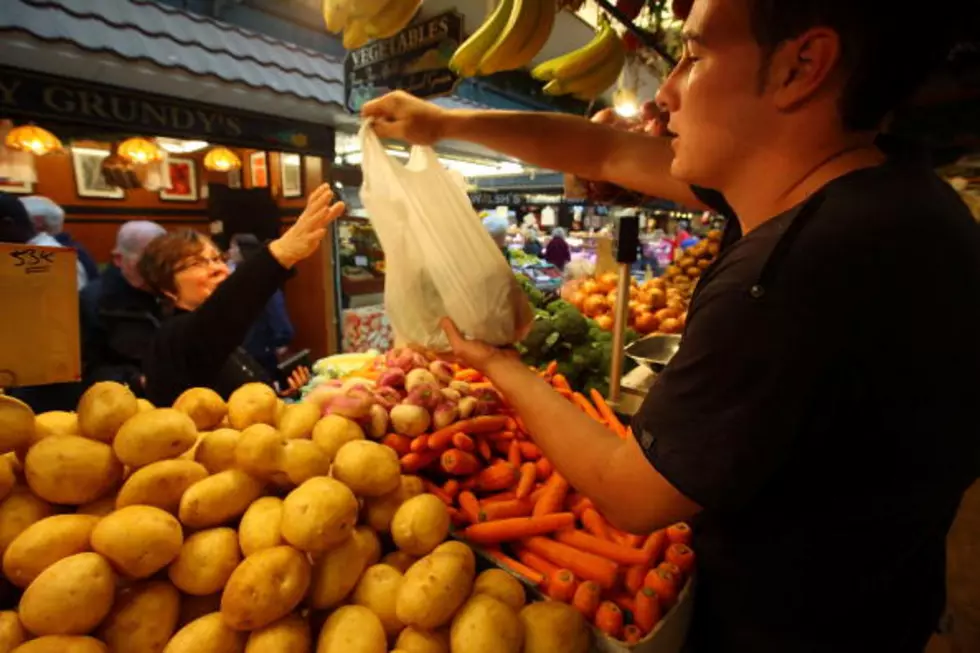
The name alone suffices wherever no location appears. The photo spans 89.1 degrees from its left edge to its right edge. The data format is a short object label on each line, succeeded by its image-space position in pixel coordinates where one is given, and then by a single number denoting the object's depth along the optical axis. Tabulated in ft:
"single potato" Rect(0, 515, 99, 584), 2.83
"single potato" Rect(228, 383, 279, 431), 4.07
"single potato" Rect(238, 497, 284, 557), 3.12
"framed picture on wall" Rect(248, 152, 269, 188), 22.95
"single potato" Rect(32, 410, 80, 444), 3.51
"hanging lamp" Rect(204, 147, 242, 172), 21.18
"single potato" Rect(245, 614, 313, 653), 2.79
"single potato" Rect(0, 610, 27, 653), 2.61
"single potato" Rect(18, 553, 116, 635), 2.61
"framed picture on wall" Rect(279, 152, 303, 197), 21.61
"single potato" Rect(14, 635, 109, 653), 2.53
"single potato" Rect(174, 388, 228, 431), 4.06
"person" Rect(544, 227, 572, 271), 31.58
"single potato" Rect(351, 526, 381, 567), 3.47
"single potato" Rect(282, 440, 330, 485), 3.51
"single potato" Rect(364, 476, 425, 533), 3.75
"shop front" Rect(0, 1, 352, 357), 10.18
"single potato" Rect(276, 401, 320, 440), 4.06
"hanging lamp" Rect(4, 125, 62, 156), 16.26
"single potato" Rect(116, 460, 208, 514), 3.12
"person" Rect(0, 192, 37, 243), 9.96
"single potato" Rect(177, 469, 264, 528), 3.19
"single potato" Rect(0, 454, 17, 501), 3.04
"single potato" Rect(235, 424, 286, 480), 3.43
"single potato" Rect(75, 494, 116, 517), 3.25
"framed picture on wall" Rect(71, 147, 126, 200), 23.00
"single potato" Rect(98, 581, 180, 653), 2.79
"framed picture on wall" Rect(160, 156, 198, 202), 26.35
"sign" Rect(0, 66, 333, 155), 10.34
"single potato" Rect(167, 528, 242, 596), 3.01
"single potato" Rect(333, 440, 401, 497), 3.61
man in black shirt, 2.21
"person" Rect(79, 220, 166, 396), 9.08
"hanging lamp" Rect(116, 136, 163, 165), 19.30
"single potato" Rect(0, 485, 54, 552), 2.98
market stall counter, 2.82
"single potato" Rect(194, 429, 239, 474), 3.61
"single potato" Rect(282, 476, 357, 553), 3.04
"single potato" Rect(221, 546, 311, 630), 2.78
